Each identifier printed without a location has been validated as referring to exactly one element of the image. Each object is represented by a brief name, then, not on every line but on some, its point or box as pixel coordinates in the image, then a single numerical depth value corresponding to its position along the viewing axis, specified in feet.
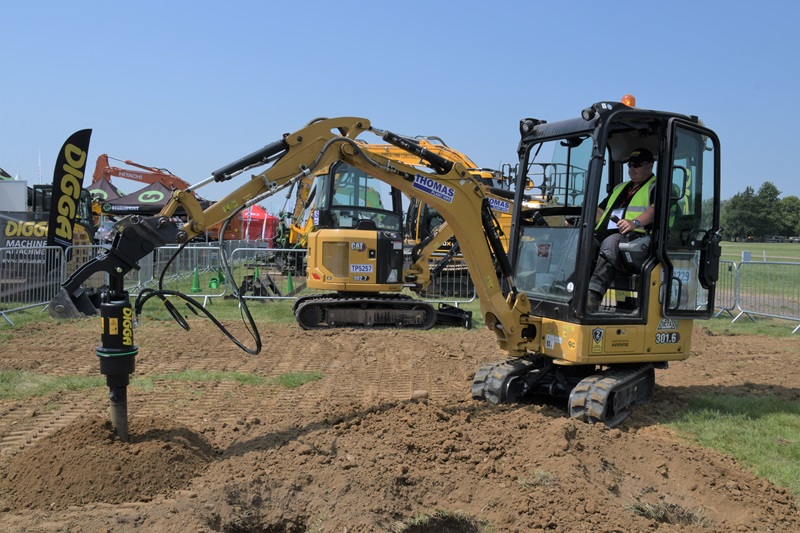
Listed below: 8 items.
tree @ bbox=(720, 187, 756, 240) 335.26
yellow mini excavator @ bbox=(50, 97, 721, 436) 19.08
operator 20.02
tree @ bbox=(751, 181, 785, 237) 332.60
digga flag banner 44.42
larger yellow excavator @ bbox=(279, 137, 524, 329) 37.37
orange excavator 97.19
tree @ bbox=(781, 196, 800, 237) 332.60
